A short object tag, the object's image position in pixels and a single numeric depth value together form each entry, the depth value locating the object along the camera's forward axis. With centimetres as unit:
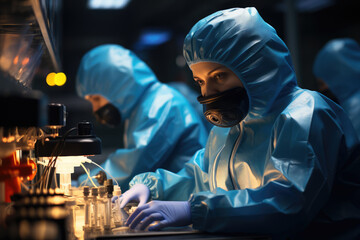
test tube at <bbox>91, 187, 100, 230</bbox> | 134
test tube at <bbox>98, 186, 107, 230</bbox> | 135
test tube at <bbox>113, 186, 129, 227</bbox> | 141
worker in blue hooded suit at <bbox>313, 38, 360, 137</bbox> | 408
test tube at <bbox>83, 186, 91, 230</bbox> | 133
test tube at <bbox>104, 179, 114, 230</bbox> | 133
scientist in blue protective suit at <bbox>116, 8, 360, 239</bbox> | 121
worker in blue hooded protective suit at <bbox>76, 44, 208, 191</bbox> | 243
